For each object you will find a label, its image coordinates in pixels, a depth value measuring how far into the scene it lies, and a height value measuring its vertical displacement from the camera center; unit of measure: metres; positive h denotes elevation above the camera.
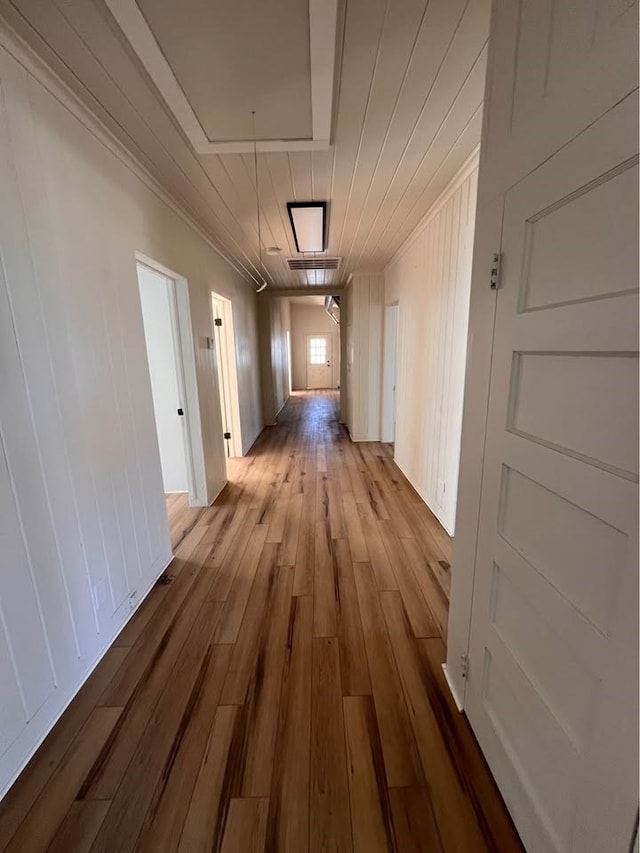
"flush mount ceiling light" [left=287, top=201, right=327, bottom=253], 2.65 +1.13
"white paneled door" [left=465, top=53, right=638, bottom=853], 0.62 -0.33
